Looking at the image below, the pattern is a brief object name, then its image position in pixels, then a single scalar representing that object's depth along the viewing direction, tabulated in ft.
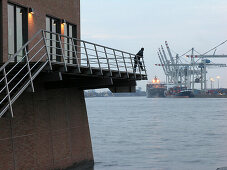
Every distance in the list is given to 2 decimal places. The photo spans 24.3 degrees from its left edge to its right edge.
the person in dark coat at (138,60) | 79.00
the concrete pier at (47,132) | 57.31
